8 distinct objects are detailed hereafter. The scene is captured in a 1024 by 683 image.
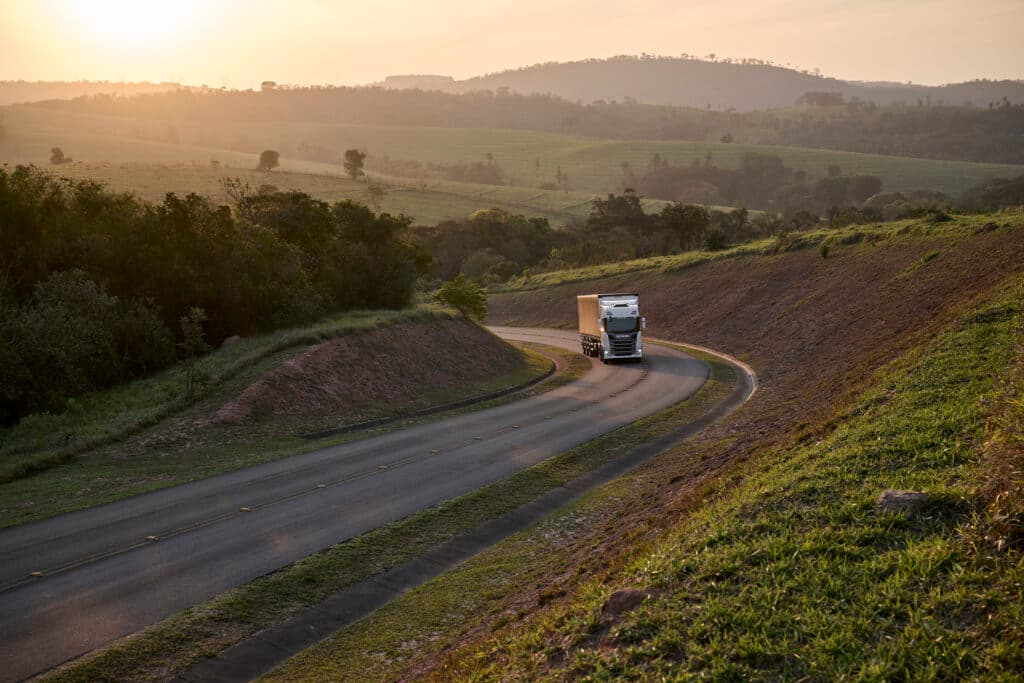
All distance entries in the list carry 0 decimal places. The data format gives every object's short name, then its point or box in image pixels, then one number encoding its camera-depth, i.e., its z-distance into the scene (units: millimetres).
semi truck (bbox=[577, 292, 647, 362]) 45000
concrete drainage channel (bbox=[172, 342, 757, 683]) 11359
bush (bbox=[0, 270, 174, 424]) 27328
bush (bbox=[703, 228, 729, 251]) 70938
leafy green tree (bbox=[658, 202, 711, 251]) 89500
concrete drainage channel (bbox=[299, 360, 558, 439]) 28266
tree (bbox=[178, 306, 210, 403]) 28672
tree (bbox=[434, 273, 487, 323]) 49031
